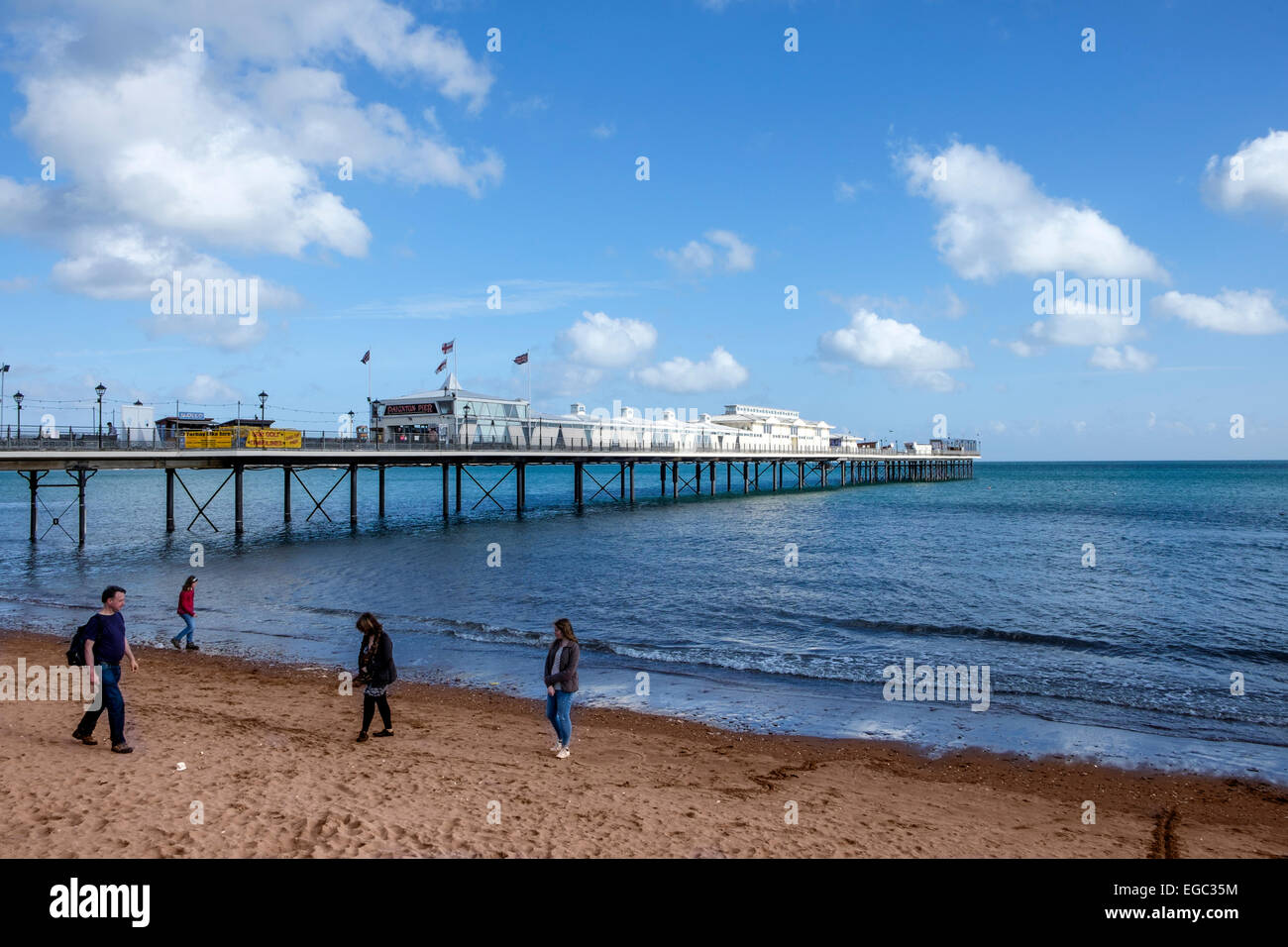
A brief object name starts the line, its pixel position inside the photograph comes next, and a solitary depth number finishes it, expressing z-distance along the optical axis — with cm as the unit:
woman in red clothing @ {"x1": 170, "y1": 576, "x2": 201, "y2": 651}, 1644
